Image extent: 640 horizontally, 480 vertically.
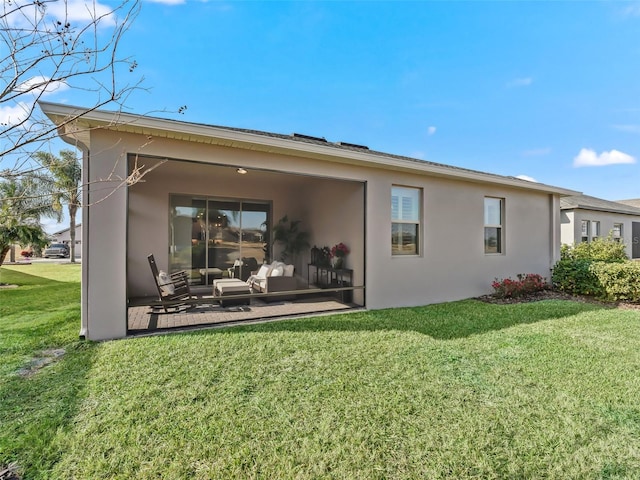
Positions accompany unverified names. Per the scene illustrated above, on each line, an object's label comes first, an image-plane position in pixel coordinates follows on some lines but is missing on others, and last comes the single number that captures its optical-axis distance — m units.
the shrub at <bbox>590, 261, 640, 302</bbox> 7.60
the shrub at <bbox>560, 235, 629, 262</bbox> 11.99
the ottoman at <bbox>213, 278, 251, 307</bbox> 6.78
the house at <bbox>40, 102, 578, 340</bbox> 4.56
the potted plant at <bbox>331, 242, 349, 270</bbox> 7.63
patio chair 5.72
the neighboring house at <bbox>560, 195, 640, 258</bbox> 15.09
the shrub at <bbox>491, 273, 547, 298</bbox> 8.04
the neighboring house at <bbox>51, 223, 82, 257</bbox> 31.65
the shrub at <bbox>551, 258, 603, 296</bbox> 8.39
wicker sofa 7.31
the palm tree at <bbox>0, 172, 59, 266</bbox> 10.64
